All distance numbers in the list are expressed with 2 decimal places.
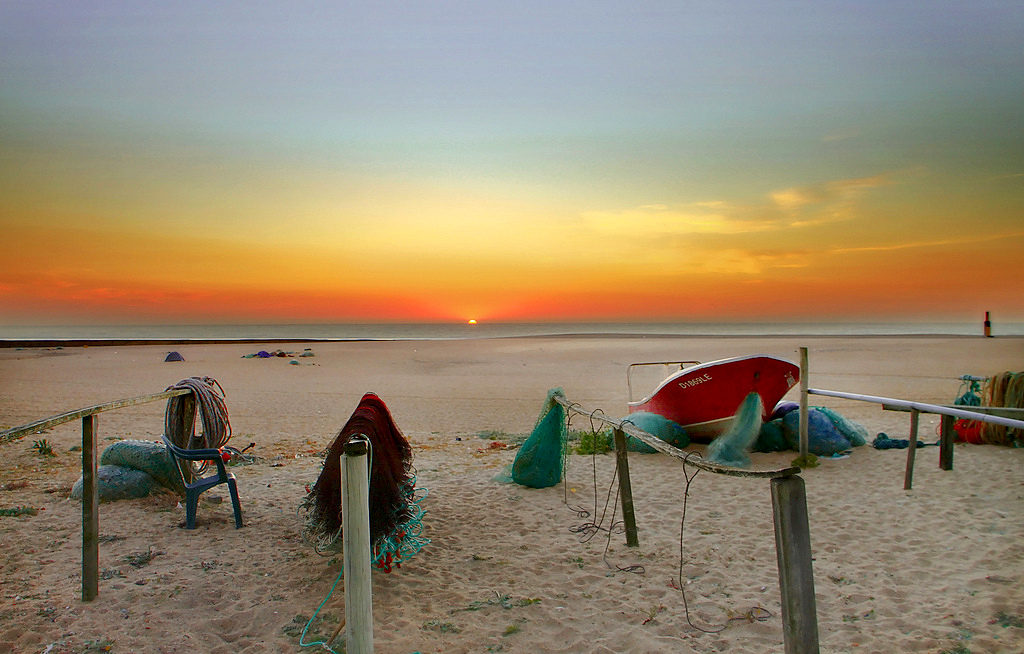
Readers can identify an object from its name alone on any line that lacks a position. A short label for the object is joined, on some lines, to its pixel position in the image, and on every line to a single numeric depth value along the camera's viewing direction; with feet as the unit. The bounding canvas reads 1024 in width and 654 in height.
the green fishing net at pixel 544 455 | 25.48
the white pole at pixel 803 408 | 28.47
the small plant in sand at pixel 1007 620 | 13.71
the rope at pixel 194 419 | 20.47
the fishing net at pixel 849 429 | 31.94
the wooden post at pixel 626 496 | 18.79
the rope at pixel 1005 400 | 30.30
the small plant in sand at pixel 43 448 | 31.32
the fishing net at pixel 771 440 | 31.71
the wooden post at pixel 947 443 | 25.49
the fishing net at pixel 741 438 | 28.04
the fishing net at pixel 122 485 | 22.47
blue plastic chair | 20.07
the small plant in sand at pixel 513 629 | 13.93
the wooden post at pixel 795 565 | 8.68
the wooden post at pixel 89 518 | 14.87
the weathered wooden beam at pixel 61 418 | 12.20
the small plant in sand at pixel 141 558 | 17.13
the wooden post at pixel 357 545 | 10.75
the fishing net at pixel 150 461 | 23.52
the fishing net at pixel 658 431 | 31.81
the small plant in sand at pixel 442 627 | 14.00
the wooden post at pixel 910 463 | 24.06
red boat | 31.09
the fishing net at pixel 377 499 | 15.76
